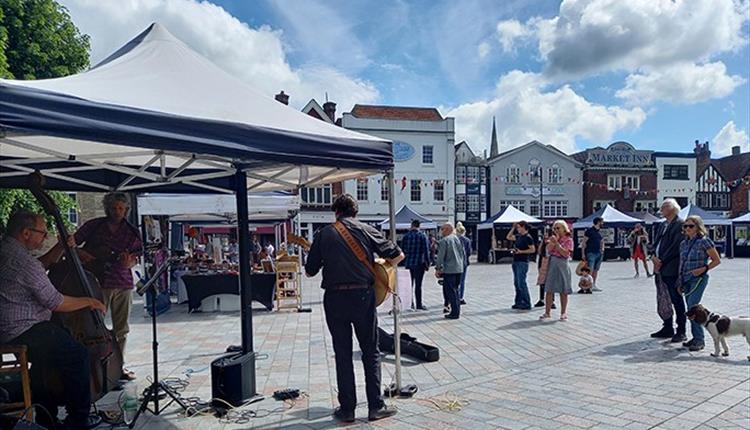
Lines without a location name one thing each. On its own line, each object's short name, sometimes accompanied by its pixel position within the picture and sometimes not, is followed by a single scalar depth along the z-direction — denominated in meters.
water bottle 3.67
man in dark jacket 5.86
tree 11.39
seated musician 3.06
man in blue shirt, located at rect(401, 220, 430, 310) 9.06
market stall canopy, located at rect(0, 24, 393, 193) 2.55
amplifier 4.01
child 10.95
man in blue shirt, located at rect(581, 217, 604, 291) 11.27
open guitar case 5.39
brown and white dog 5.21
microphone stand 3.68
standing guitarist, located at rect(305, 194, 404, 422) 3.62
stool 2.99
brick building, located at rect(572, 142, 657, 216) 39.06
